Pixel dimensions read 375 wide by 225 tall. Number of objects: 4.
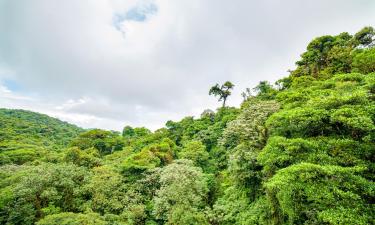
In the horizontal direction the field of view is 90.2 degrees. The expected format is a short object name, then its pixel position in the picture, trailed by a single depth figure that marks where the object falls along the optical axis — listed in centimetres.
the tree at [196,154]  2706
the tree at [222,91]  4462
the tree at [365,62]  1436
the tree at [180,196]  1539
